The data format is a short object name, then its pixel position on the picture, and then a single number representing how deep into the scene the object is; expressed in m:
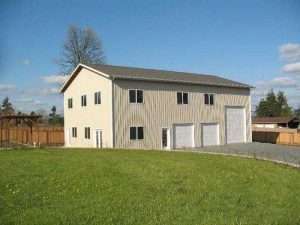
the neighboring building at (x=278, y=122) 44.39
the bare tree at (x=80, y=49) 34.84
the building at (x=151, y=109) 18.87
